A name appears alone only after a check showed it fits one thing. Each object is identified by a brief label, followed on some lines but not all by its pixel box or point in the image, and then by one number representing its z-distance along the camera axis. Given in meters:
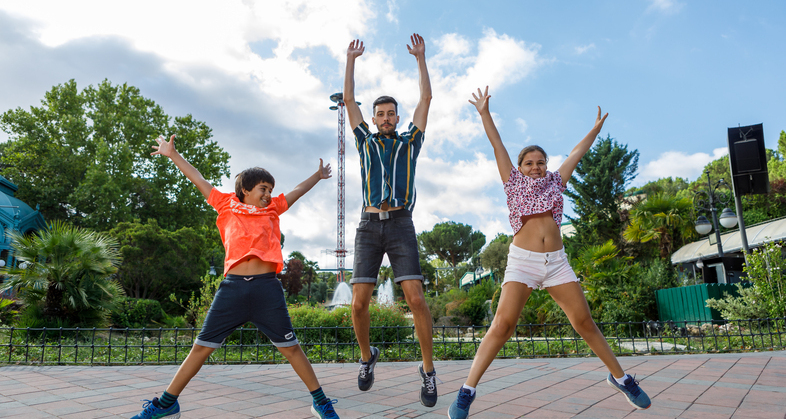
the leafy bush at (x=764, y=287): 7.35
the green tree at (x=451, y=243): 53.19
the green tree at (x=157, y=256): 18.77
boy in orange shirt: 2.58
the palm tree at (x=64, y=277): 8.43
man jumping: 3.14
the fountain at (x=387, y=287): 39.91
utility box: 10.23
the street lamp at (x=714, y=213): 10.39
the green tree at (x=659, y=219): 17.11
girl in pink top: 2.64
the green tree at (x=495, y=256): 33.74
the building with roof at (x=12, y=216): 21.20
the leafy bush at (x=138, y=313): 14.75
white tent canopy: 14.32
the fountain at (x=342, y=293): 35.89
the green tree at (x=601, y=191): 22.33
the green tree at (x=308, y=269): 51.64
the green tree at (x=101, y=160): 21.64
